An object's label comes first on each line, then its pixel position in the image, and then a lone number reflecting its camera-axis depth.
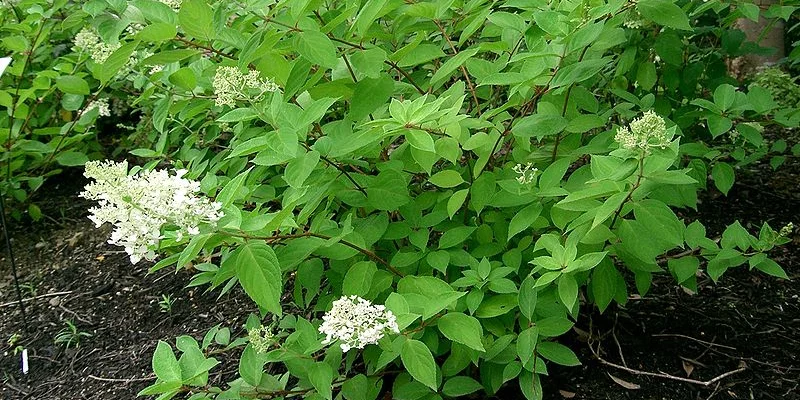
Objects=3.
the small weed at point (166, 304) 2.86
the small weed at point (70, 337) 2.82
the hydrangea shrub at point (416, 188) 1.42
